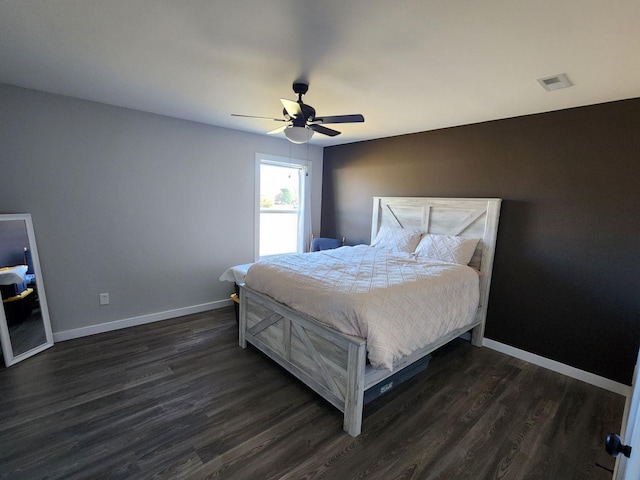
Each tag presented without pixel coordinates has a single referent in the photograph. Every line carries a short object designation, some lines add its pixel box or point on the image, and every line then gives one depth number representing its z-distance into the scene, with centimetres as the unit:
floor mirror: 252
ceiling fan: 228
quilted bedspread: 194
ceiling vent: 207
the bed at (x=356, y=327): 194
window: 446
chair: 470
